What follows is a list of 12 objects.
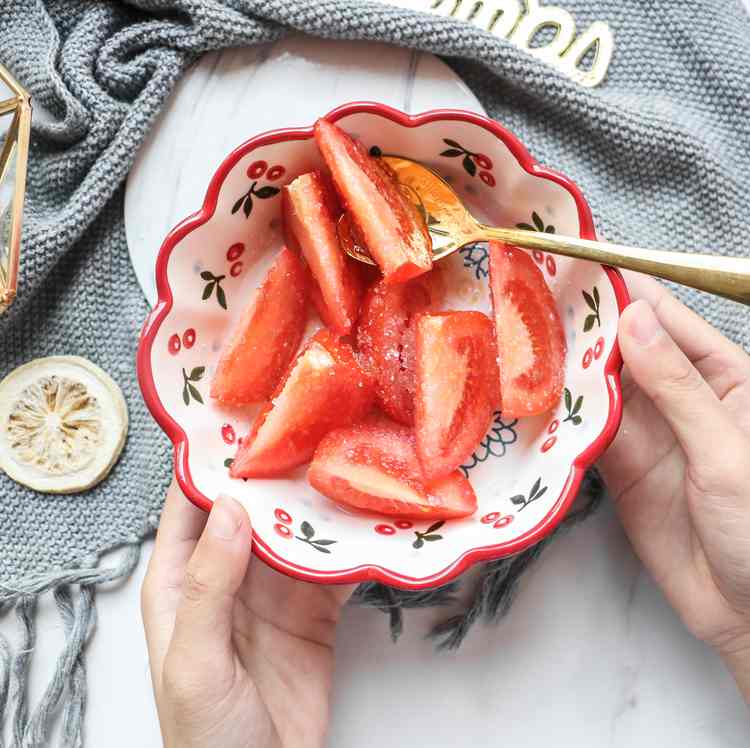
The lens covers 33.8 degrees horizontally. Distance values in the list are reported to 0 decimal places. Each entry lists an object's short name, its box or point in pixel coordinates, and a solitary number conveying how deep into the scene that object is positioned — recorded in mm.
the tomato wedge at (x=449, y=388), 430
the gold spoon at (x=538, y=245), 405
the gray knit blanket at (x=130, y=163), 472
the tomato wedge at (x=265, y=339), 441
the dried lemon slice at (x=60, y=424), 480
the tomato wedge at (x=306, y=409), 429
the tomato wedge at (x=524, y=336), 434
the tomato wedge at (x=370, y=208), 427
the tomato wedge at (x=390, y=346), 444
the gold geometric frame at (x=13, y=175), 442
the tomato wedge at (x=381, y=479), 426
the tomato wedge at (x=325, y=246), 436
